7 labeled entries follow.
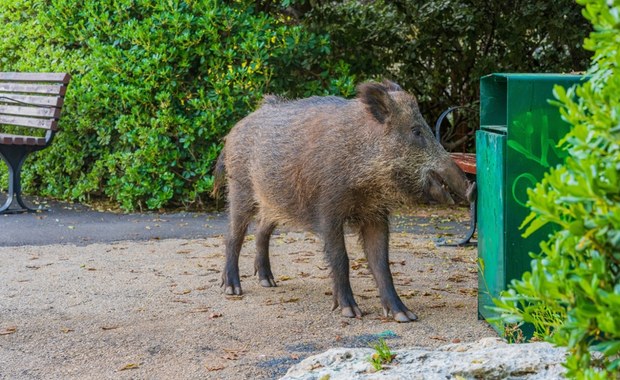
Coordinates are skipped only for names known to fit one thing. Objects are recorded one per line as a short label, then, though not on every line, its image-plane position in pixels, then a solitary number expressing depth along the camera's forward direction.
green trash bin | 4.75
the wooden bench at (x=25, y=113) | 10.24
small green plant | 3.29
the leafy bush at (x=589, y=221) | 1.92
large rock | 3.18
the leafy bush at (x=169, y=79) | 9.82
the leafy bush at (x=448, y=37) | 10.64
